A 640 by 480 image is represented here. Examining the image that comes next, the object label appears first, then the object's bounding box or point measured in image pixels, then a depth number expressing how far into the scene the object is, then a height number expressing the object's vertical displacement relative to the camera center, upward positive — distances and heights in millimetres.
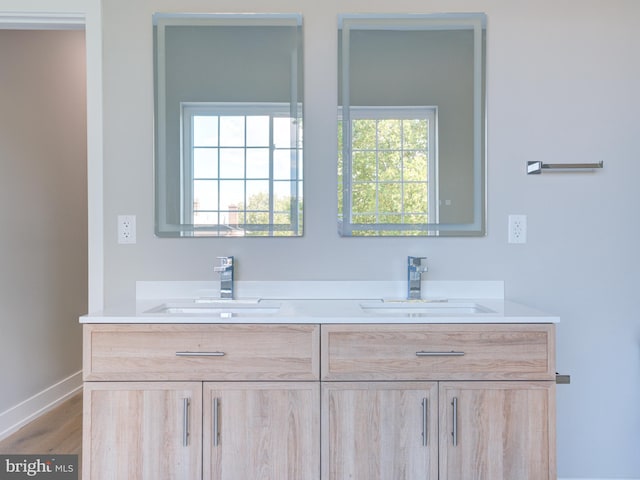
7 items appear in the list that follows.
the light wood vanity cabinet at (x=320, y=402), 1301 -538
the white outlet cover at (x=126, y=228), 1756 +16
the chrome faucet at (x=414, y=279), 1686 -191
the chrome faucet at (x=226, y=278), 1700 -189
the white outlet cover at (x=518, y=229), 1760 +18
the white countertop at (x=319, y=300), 1436 -273
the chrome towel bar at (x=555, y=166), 1697 +280
